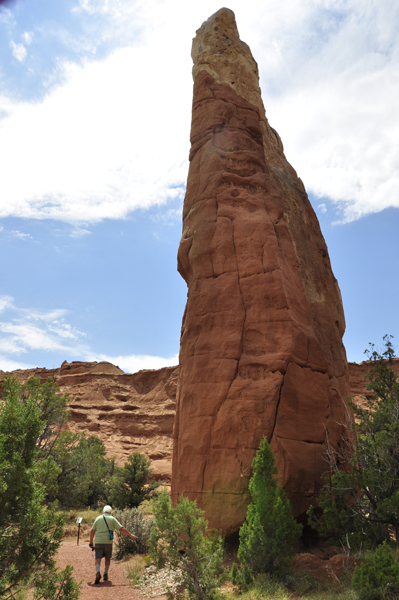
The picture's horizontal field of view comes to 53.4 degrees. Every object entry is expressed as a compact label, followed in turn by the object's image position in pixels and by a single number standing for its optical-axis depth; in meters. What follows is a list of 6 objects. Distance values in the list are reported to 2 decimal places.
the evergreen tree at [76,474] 15.55
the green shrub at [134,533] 9.56
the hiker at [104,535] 7.49
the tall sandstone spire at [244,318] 8.23
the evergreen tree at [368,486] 7.03
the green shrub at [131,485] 15.39
